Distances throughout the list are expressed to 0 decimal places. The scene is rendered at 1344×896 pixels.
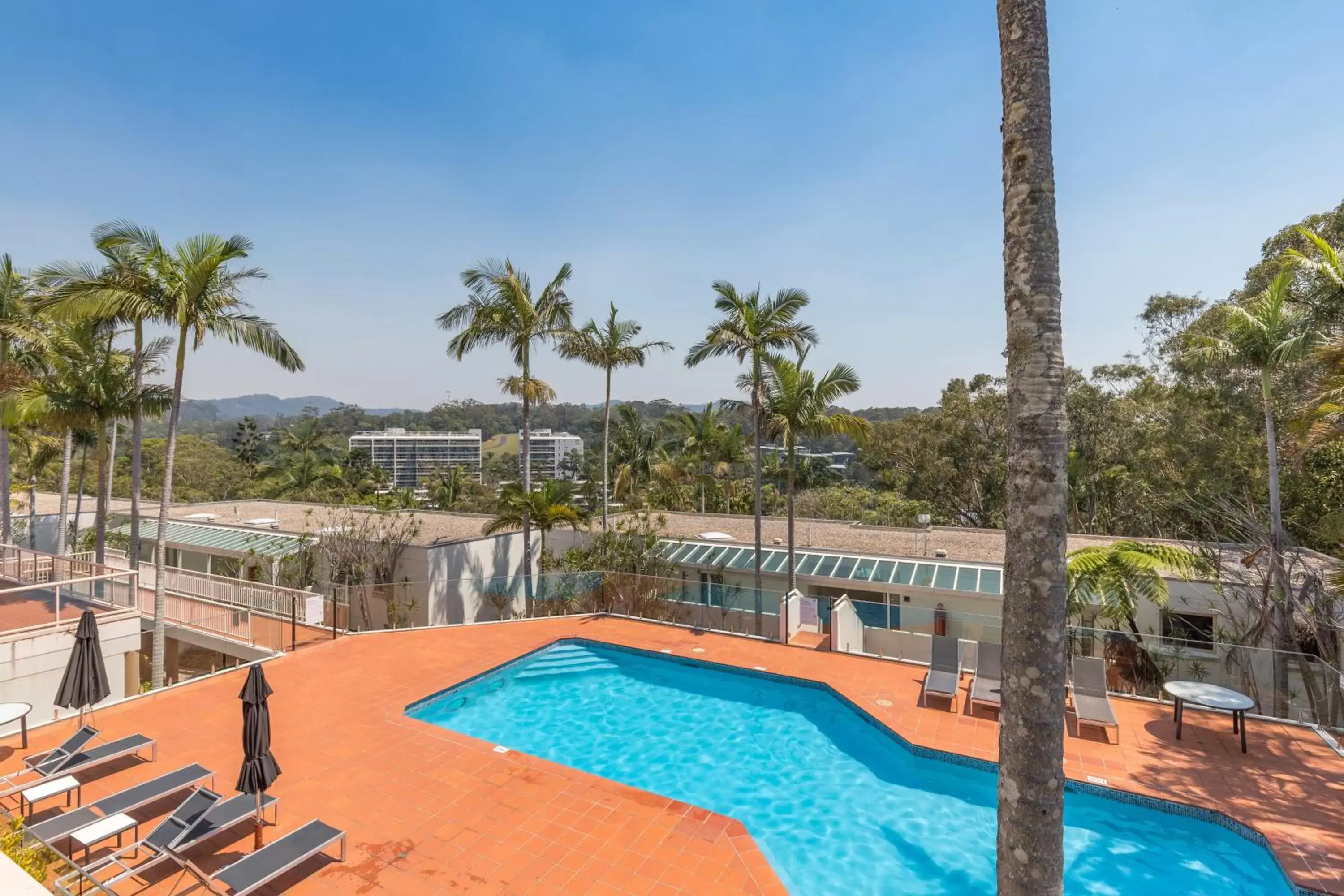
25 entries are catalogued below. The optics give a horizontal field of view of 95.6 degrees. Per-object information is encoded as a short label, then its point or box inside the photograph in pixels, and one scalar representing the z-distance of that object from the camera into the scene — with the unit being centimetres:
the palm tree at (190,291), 1182
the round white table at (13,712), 799
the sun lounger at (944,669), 1109
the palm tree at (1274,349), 1046
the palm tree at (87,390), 1470
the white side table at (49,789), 677
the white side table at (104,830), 599
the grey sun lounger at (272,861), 565
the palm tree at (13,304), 1567
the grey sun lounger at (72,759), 763
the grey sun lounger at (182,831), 600
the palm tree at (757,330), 1614
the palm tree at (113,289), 1175
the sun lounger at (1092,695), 979
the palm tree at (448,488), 4781
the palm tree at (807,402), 1619
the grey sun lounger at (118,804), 612
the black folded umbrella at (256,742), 653
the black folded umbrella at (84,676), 841
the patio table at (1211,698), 896
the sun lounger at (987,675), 1077
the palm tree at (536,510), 1809
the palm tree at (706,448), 3303
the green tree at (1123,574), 1202
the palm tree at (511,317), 1856
